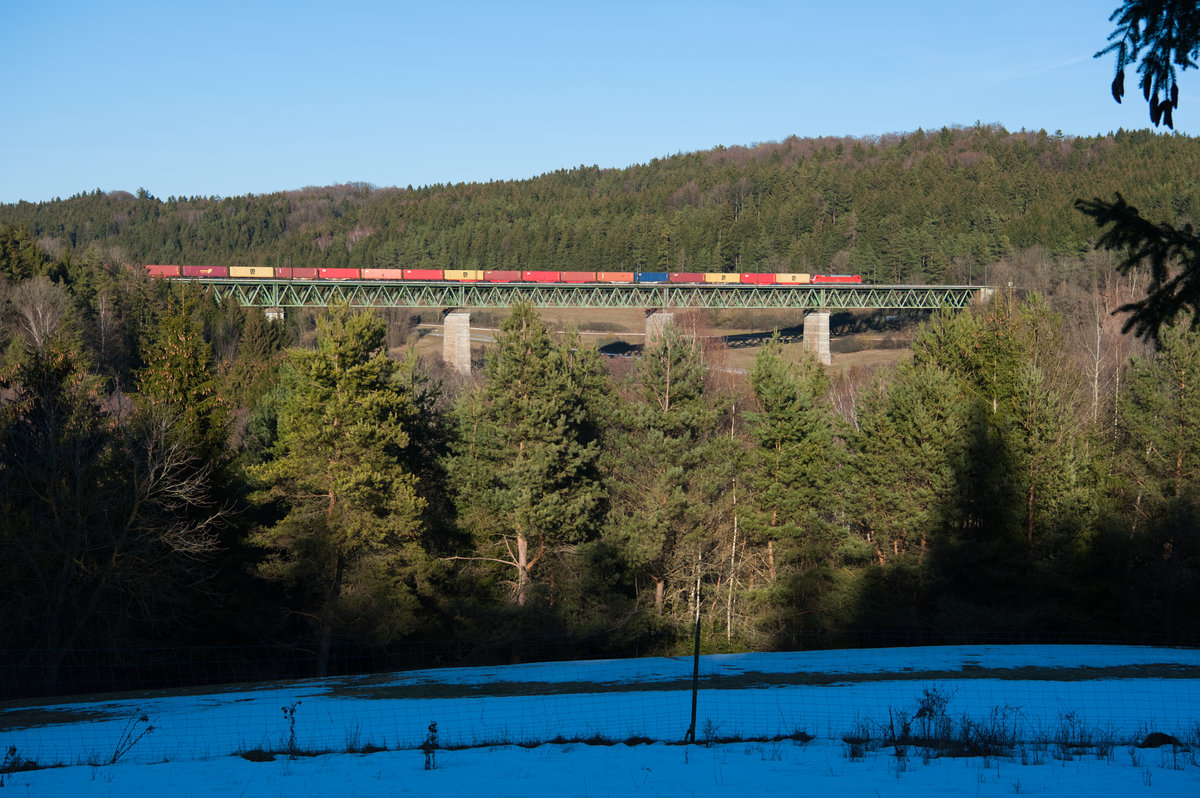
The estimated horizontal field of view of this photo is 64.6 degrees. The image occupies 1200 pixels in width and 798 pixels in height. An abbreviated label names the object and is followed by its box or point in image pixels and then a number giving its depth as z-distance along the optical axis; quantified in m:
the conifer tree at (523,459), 33.59
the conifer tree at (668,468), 34.88
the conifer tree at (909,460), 33.19
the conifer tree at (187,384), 32.69
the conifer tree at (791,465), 36.62
